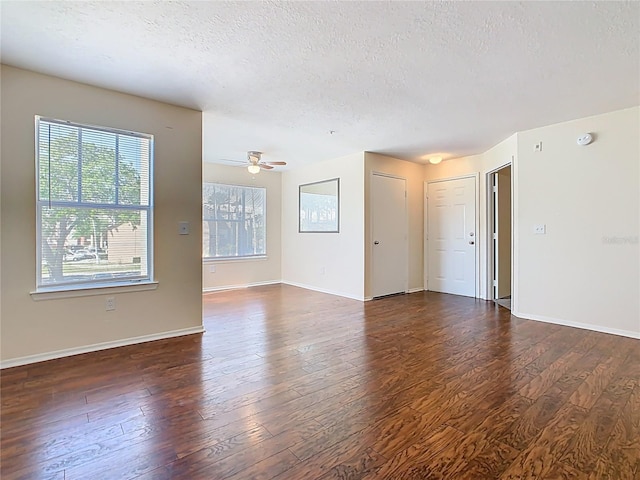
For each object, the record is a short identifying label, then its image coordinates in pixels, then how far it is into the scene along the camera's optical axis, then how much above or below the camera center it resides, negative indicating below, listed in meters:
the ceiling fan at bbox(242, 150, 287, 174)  5.32 +1.29
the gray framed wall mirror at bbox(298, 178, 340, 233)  6.12 +0.67
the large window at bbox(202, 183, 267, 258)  6.44 +0.42
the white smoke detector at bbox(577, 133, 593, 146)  3.75 +1.14
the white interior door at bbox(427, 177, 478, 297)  5.86 +0.08
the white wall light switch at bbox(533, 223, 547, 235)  4.18 +0.14
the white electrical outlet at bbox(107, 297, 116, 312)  3.21 -0.58
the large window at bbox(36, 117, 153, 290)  2.94 +0.35
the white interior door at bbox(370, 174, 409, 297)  5.71 +0.11
